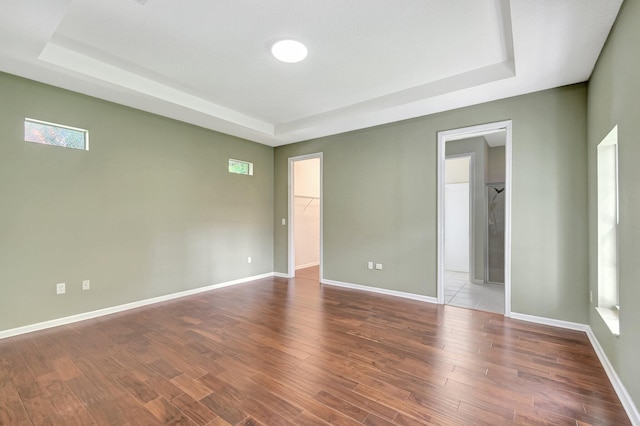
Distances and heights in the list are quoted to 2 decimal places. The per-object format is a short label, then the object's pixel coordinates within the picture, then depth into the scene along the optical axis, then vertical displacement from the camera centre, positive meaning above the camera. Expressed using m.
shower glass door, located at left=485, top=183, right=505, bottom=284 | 5.34 -0.44
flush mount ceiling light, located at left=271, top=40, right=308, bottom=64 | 2.68 +1.56
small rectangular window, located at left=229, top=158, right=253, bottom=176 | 5.24 +0.84
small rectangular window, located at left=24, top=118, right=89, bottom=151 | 3.09 +0.89
